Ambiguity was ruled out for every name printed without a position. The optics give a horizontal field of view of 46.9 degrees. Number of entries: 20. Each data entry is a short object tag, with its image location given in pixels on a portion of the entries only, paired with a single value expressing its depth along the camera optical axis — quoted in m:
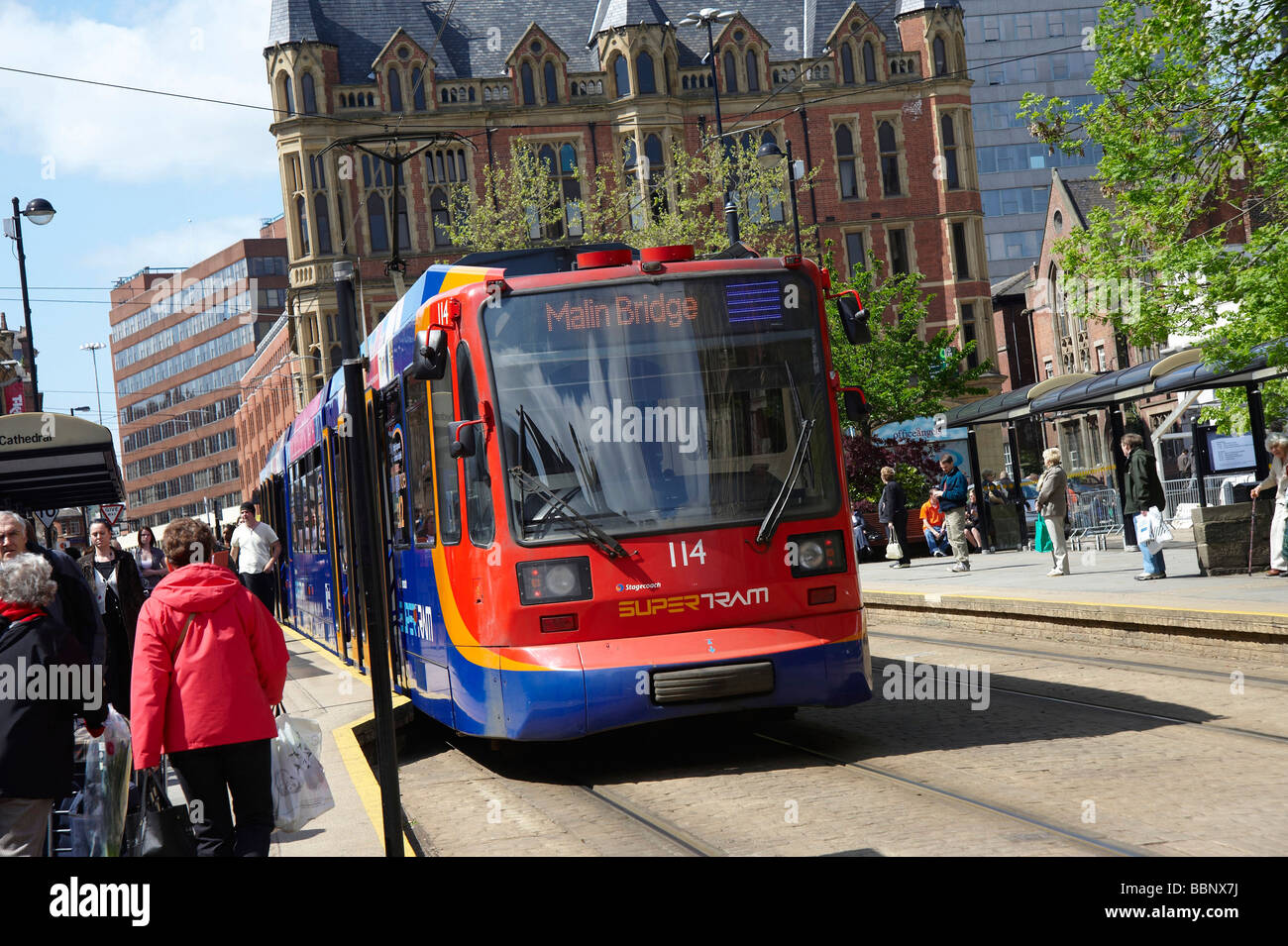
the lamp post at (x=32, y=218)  27.59
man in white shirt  17.23
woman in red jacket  5.78
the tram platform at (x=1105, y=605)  12.34
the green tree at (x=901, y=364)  33.66
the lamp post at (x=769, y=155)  28.95
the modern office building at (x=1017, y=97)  100.81
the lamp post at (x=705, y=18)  30.20
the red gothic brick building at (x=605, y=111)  54.84
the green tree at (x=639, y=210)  42.25
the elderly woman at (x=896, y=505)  24.72
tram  8.61
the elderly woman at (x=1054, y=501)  18.89
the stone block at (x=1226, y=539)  16.03
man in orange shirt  28.21
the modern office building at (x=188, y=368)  111.81
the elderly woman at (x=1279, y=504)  14.77
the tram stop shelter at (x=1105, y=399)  17.80
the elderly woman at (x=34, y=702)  5.46
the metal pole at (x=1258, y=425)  18.31
